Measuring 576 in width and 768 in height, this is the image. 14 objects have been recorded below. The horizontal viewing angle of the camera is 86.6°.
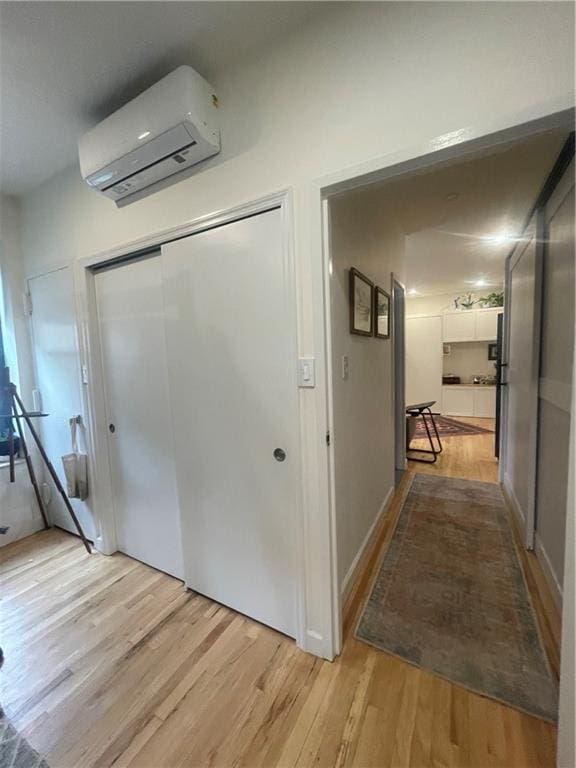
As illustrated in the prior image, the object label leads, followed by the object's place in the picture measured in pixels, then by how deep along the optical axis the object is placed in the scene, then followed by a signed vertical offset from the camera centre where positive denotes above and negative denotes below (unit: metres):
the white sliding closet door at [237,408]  1.33 -0.23
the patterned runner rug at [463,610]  1.26 -1.33
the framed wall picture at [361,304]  1.75 +0.34
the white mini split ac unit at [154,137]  1.23 +0.99
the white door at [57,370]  2.14 -0.02
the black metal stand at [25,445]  2.10 -0.57
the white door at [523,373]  2.01 -0.15
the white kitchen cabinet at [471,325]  5.62 +0.56
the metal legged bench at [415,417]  3.84 -0.81
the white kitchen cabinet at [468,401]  5.82 -0.90
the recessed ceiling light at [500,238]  3.01 +1.18
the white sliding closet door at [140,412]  1.81 -0.30
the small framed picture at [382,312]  2.24 +0.35
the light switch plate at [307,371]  1.24 -0.05
